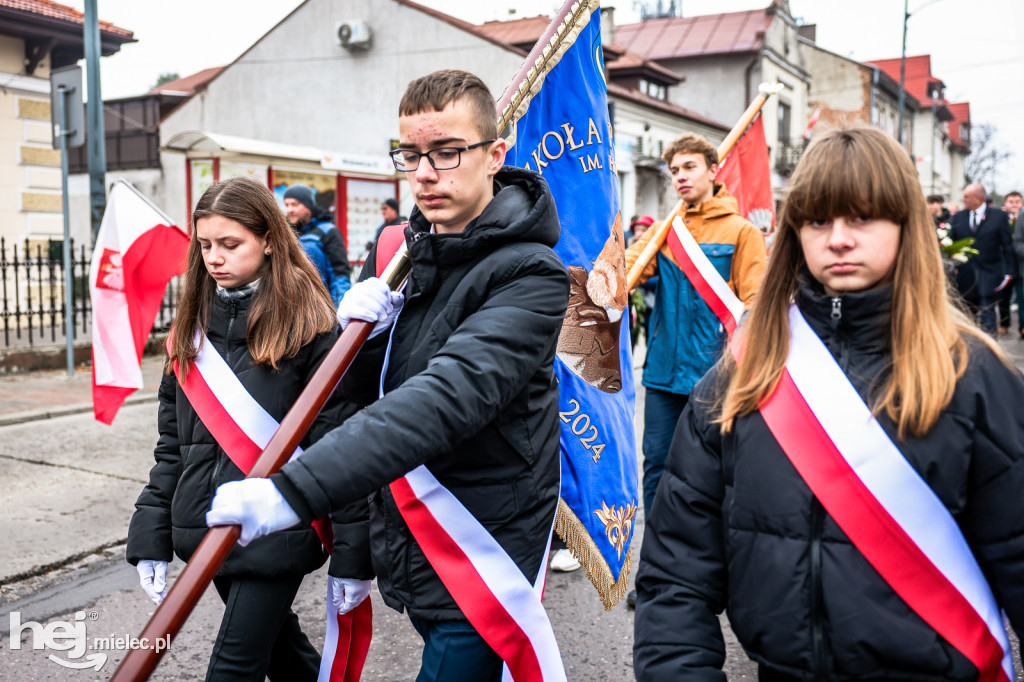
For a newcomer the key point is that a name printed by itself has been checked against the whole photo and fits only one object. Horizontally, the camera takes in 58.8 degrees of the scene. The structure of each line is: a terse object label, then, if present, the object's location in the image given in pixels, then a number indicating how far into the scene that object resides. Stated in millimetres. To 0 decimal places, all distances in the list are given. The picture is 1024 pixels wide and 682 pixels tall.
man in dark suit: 13430
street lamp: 22766
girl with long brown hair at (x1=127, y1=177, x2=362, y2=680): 2359
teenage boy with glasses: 1932
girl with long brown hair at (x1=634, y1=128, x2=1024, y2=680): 1465
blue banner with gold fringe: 3312
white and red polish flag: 4438
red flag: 5828
